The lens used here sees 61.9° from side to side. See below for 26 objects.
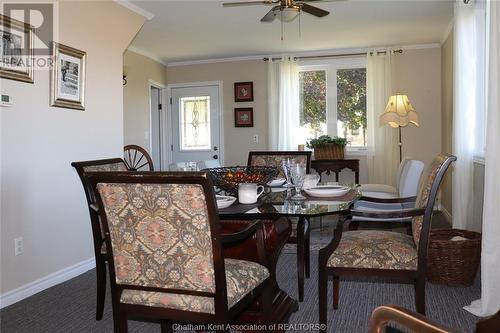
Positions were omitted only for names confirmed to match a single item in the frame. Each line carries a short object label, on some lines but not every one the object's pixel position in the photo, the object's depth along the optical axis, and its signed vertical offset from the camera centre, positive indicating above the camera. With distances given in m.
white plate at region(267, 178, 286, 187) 2.81 -0.19
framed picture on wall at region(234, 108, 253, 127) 6.48 +0.58
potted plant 5.82 +0.09
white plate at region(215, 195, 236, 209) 2.00 -0.23
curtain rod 5.89 +1.44
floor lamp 5.15 +0.49
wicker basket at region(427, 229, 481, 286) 2.82 -0.74
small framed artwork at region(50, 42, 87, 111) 3.17 +0.61
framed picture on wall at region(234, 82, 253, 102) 6.46 +0.97
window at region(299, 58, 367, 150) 6.13 +0.79
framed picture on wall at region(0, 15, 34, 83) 2.71 +0.71
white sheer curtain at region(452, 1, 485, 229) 3.61 +0.49
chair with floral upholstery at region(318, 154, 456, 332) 1.99 -0.49
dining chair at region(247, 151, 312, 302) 2.70 -0.49
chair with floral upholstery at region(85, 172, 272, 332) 1.42 -0.34
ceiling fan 2.84 +1.02
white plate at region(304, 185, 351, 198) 2.29 -0.21
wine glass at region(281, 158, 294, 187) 2.41 -0.08
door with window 6.65 +0.50
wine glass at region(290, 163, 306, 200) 2.29 -0.12
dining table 1.84 -0.29
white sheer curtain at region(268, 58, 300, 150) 6.18 +0.74
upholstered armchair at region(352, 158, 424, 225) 3.49 -0.30
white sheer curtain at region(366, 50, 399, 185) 5.81 +0.38
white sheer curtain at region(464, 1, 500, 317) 2.32 -0.24
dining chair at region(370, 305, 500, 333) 0.72 -0.31
